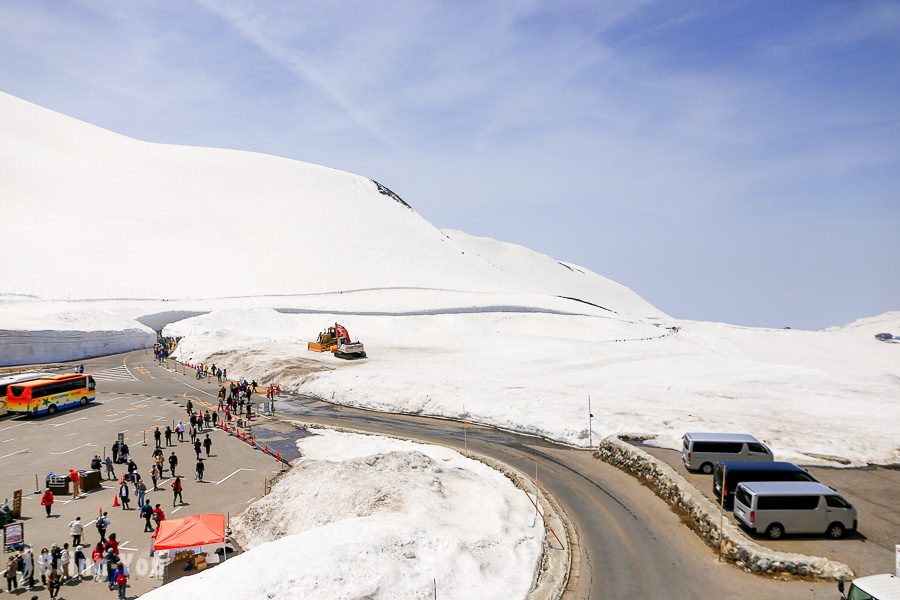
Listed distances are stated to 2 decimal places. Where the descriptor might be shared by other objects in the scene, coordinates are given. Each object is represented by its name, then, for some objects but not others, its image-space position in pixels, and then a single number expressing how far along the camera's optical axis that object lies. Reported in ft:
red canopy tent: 56.44
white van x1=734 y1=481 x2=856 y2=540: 55.98
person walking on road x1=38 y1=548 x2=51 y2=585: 55.83
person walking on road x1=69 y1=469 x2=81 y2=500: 79.20
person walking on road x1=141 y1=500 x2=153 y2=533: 68.64
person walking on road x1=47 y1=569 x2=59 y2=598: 53.78
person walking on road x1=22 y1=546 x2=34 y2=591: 55.67
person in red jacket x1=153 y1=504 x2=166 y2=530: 67.56
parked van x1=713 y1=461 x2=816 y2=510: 62.59
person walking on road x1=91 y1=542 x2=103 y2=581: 57.93
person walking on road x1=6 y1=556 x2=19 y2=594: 55.06
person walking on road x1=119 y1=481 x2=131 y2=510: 75.46
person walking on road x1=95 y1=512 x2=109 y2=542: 63.78
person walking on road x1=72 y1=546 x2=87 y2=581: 58.70
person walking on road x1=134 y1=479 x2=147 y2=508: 73.61
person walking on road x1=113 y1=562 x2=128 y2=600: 53.52
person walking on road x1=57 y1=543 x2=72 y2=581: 57.36
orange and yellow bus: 118.93
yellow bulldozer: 178.50
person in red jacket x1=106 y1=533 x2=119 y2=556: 58.59
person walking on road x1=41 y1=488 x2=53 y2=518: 71.67
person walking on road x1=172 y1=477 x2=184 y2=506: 75.66
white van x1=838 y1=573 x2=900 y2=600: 39.11
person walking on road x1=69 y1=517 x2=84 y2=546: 63.21
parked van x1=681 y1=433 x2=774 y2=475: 75.77
